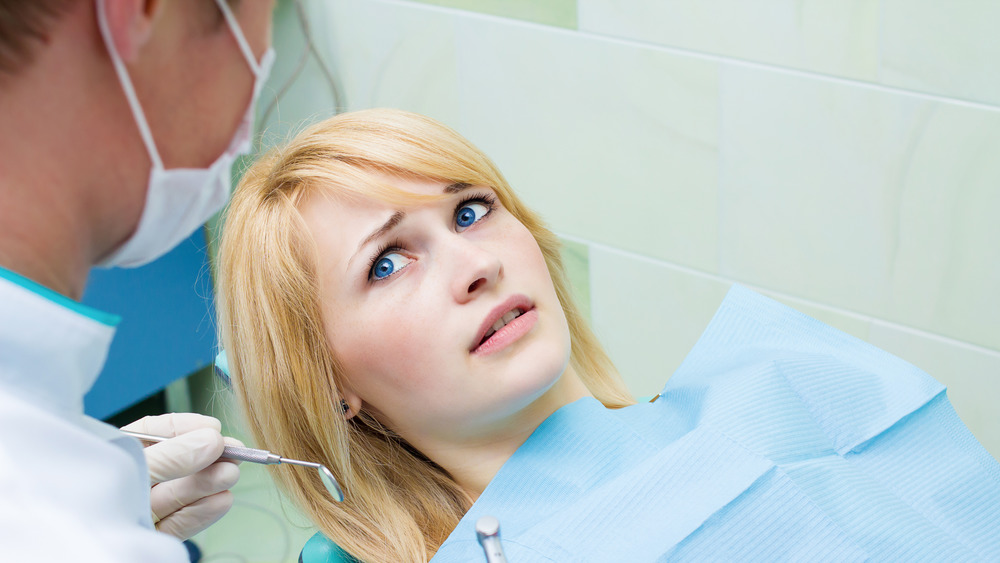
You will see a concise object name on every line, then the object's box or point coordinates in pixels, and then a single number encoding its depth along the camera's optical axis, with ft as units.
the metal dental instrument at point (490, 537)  3.52
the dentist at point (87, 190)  2.26
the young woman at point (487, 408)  3.72
